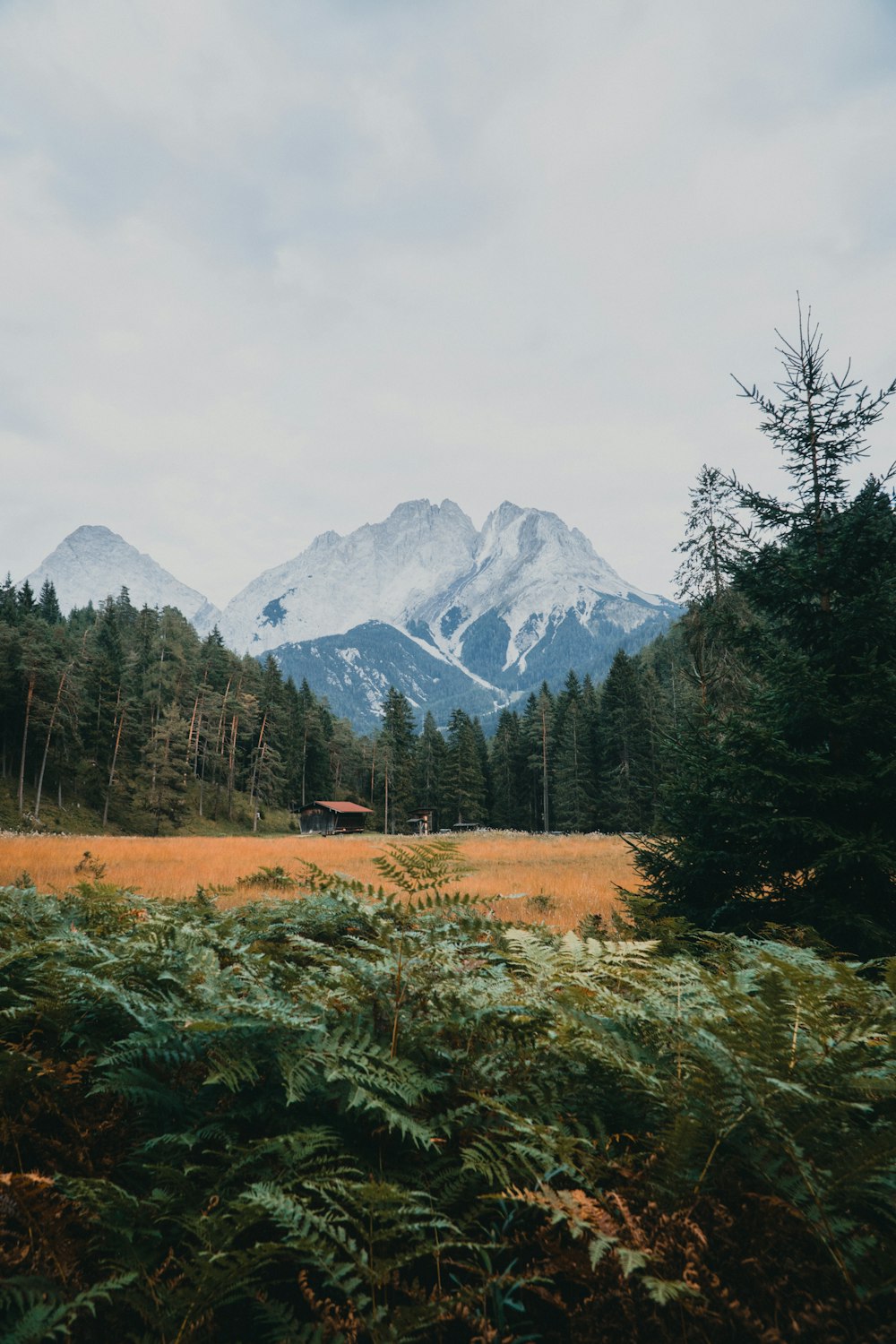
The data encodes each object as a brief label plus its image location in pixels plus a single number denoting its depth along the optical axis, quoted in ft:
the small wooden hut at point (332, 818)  212.64
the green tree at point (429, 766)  261.87
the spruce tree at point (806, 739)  19.31
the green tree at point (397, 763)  250.78
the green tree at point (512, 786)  229.45
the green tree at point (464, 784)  227.61
